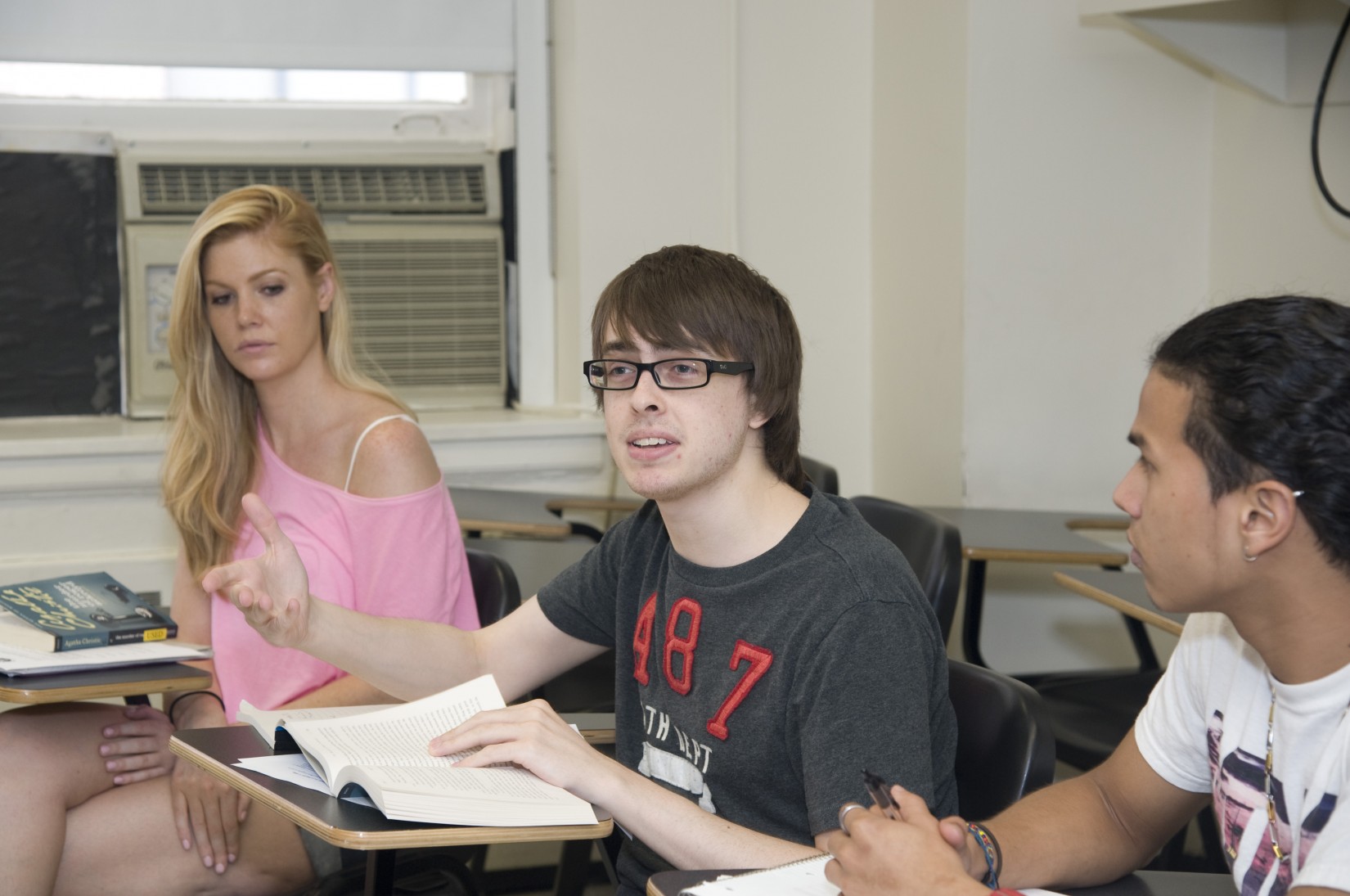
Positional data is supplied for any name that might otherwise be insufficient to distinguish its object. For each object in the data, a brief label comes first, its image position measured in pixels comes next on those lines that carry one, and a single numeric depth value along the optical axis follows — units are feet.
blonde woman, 7.95
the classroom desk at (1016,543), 9.78
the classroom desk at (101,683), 7.37
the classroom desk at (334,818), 6.20
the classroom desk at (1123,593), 8.66
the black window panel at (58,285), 11.94
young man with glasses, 6.60
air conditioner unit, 12.20
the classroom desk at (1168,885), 6.32
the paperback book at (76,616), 7.74
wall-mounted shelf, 10.44
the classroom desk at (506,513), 10.45
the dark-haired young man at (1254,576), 5.95
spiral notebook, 5.98
